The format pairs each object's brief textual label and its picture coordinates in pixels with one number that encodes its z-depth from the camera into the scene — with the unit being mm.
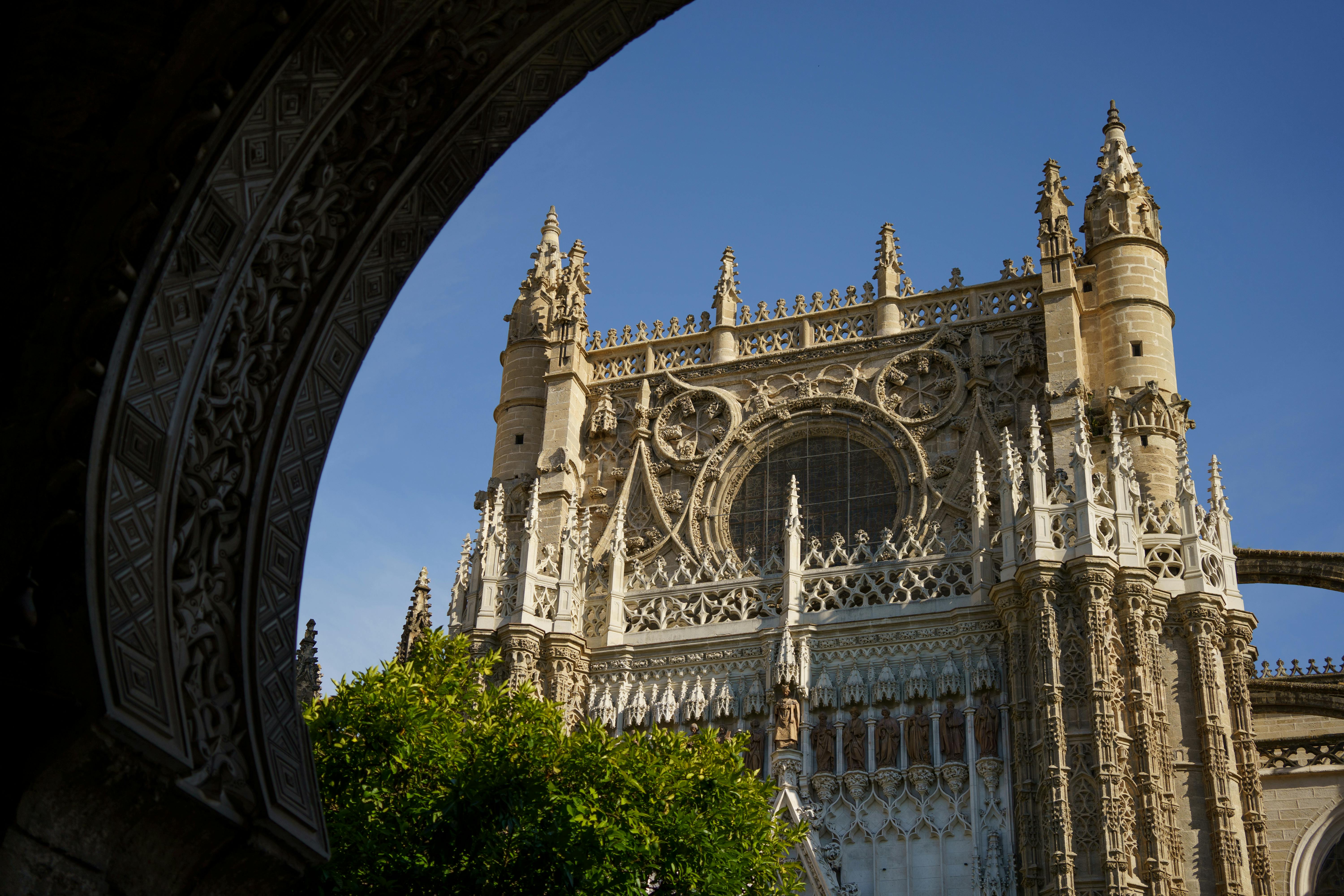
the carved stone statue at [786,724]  24797
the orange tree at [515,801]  15141
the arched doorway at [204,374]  5129
